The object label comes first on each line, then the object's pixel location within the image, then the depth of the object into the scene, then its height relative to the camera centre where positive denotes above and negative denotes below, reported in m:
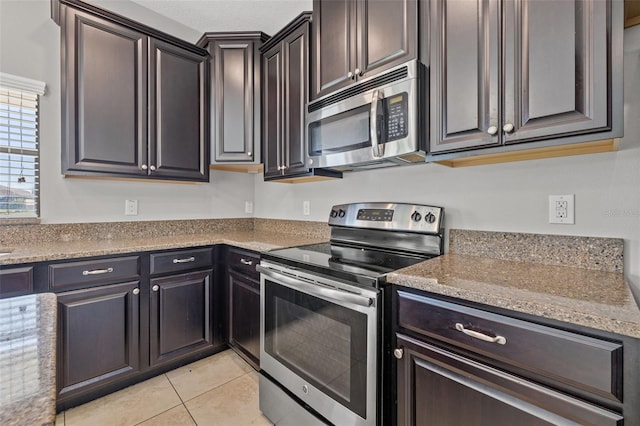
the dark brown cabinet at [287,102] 1.97 +0.79
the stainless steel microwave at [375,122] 1.35 +0.46
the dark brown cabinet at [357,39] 1.41 +0.92
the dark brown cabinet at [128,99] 1.82 +0.77
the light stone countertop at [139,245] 1.56 -0.21
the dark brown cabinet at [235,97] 2.35 +0.93
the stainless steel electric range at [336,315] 1.16 -0.47
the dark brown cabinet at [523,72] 0.94 +0.51
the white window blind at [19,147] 1.83 +0.41
